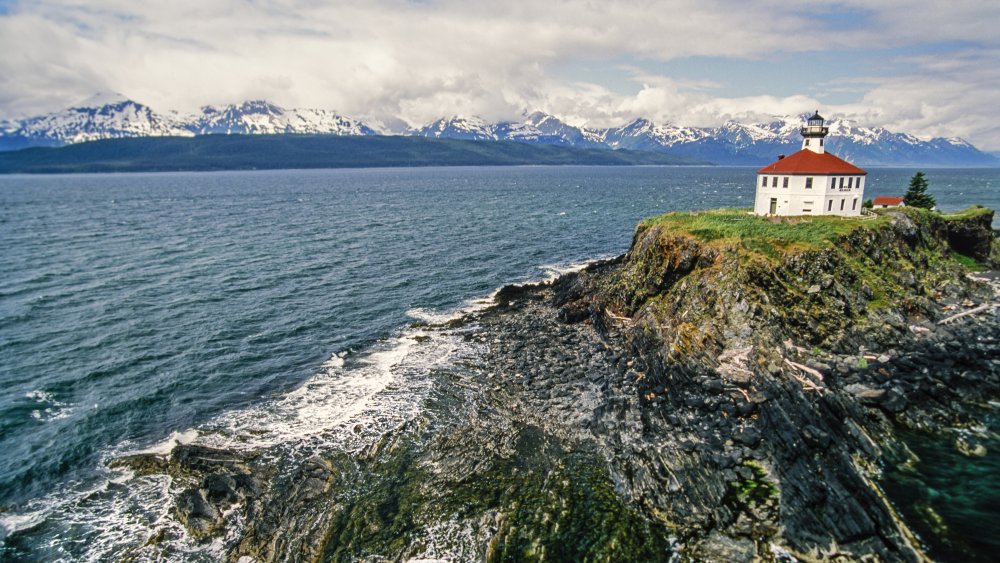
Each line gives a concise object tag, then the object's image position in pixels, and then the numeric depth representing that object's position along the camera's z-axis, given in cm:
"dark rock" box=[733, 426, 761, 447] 2584
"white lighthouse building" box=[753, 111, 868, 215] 5225
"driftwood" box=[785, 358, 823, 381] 3064
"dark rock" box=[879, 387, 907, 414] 2872
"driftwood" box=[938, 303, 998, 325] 3918
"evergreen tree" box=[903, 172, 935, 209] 6431
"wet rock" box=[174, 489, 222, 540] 2336
